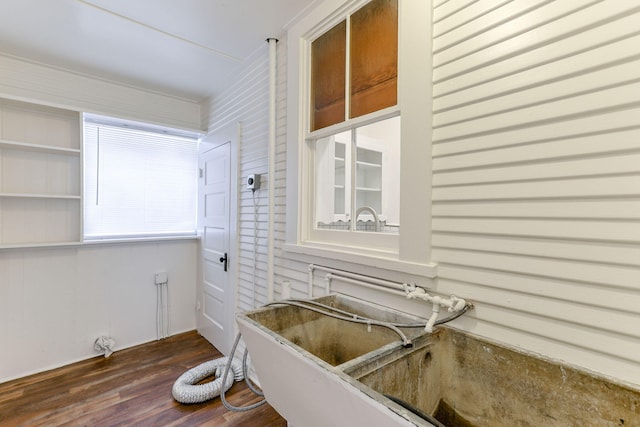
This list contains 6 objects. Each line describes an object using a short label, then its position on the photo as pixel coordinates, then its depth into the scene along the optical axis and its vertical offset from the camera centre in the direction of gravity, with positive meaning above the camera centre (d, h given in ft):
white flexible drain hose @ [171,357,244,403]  6.60 -4.29
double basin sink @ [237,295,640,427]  2.51 -1.80
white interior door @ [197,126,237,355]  8.61 -1.04
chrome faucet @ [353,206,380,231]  5.24 -0.09
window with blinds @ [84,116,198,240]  8.78 +0.95
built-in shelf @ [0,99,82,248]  7.51 +0.96
